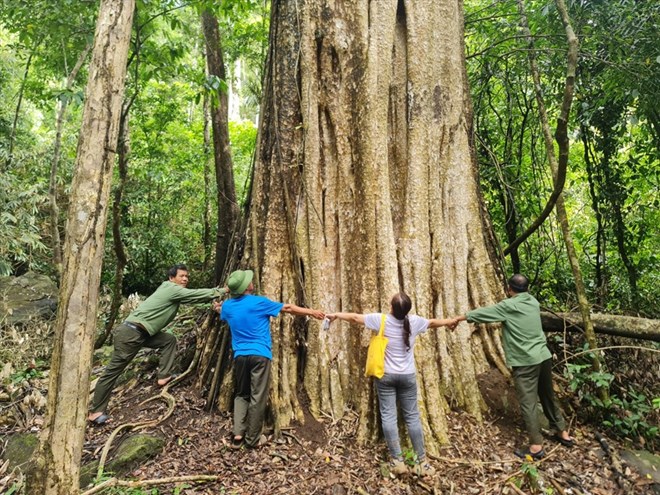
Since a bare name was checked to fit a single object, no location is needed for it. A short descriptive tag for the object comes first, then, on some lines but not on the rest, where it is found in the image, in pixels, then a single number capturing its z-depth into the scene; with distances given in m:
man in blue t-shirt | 4.19
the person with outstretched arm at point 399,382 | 3.85
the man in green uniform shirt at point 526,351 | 4.25
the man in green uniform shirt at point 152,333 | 4.84
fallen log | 4.80
